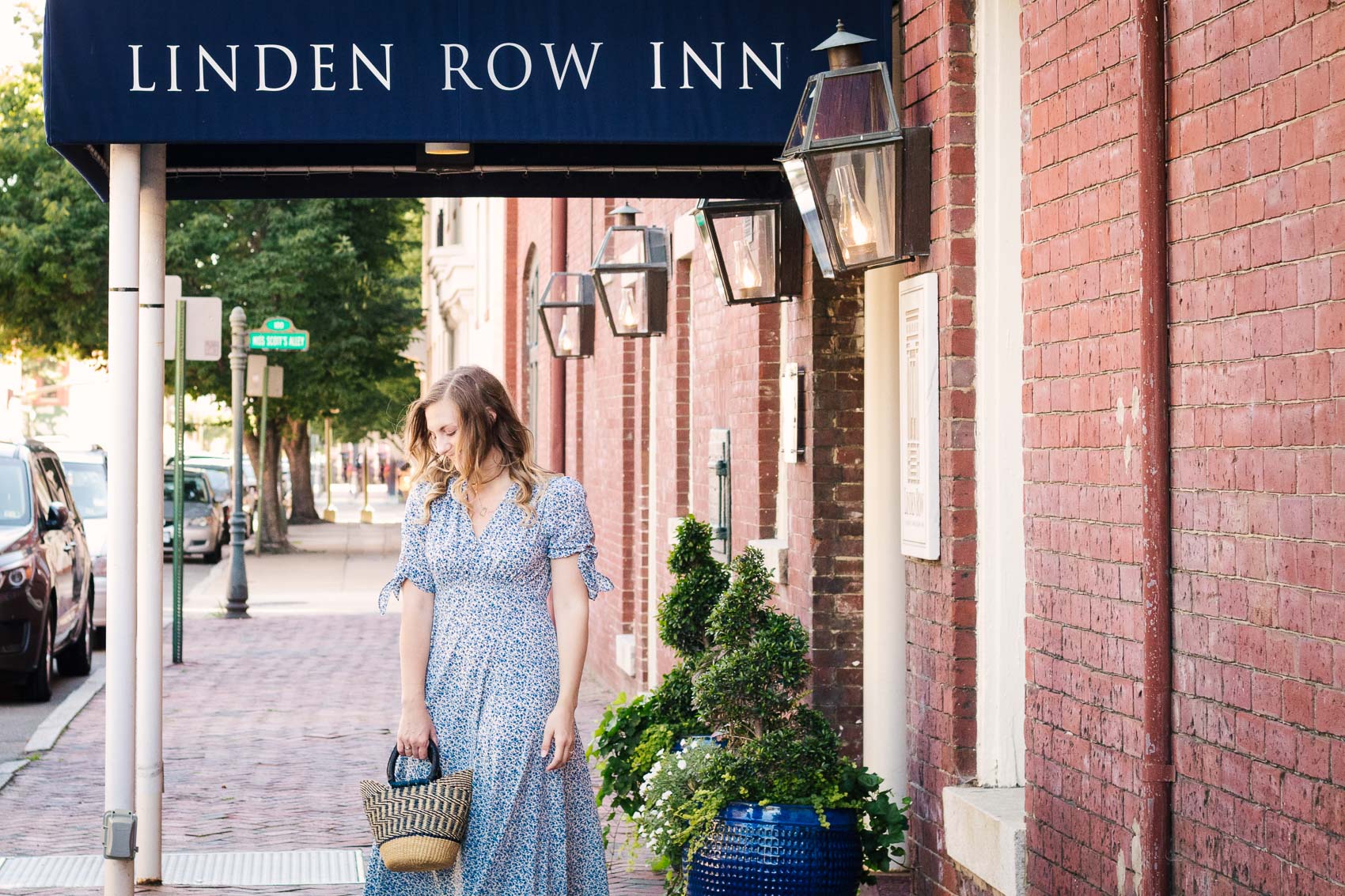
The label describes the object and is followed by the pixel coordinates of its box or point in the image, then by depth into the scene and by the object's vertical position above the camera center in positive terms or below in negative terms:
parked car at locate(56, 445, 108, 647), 16.39 -0.05
